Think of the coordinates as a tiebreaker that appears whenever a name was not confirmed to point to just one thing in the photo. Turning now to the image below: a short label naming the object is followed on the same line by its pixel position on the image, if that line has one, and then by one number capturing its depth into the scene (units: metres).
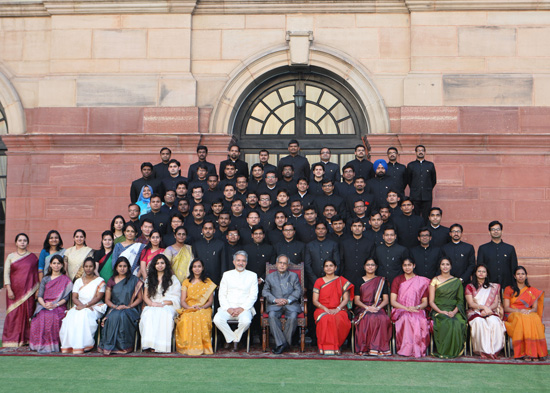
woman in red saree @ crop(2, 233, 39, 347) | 8.79
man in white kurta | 8.38
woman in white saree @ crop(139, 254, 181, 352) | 8.24
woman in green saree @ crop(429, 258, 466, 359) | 8.16
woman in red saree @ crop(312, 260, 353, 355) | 8.24
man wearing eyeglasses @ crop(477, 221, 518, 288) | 9.23
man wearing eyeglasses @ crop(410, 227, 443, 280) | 9.12
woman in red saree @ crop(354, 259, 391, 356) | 8.23
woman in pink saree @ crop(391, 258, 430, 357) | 8.19
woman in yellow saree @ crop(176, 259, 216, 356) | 8.23
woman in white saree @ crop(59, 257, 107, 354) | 8.26
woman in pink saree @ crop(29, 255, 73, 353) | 8.39
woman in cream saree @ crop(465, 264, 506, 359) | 8.21
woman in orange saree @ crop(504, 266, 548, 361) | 8.04
